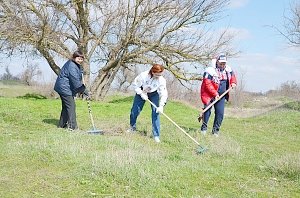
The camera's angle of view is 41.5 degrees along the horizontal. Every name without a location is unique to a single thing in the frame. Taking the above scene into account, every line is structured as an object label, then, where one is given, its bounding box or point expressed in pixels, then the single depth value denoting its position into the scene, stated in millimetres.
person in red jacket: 8383
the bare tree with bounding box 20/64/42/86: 32250
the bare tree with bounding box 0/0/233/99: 15414
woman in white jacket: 7648
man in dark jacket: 8062
